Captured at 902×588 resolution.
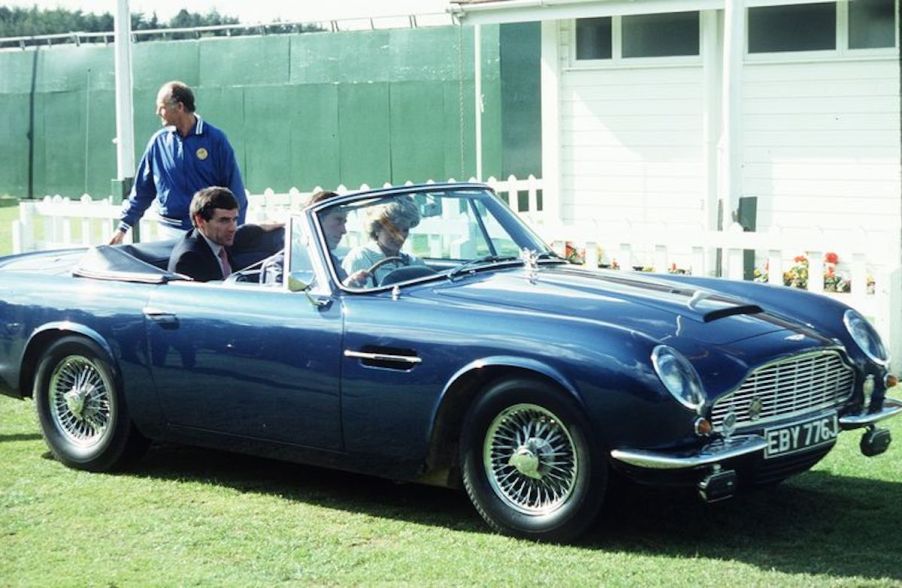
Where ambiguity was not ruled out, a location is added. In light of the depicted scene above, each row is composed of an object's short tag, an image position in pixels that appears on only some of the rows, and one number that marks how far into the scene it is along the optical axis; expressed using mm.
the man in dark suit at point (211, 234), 7555
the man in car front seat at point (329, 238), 6740
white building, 13820
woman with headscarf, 6750
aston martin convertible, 5703
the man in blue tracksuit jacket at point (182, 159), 9344
